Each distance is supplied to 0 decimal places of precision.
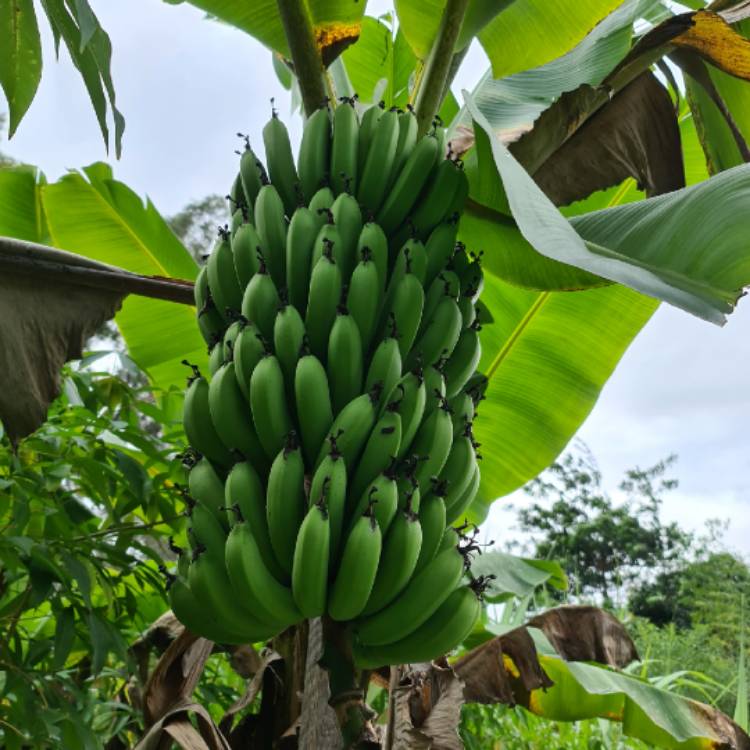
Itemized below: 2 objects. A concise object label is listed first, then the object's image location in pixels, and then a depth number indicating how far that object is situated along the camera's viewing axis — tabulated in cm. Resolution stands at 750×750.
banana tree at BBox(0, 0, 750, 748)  99
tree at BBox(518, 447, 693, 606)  1420
